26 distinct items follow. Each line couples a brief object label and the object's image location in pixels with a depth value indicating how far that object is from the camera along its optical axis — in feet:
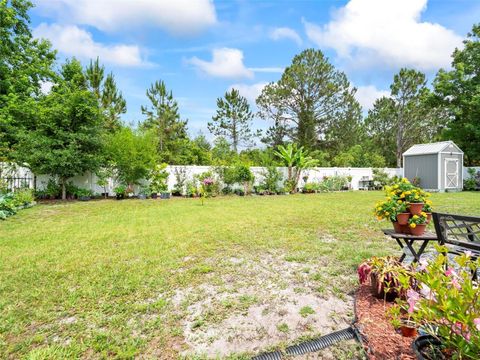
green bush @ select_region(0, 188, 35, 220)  26.48
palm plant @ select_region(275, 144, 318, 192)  54.29
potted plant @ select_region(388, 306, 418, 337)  6.72
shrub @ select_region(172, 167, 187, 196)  47.86
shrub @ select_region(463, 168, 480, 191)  59.11
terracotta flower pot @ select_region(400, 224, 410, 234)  11.12
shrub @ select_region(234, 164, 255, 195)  49.52
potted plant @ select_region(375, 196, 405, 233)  11.23
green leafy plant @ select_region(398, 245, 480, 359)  4.29
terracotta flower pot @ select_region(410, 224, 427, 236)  10.88
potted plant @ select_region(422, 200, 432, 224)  11.08
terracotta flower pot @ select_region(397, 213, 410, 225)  11.03
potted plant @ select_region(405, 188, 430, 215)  10.90
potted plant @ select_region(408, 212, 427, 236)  10.78
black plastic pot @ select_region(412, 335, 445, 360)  4.99
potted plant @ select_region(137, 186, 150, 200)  44.05
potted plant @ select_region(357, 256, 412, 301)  8.48
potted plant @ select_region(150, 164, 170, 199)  45.36
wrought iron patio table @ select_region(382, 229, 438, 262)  10.50
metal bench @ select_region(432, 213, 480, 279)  9.46
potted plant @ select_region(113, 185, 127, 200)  42.32
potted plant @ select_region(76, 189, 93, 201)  41.14
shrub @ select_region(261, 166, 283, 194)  52.75
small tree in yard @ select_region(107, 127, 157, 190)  41.63
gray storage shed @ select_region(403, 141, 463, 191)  56.03
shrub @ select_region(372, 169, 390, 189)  63.17
